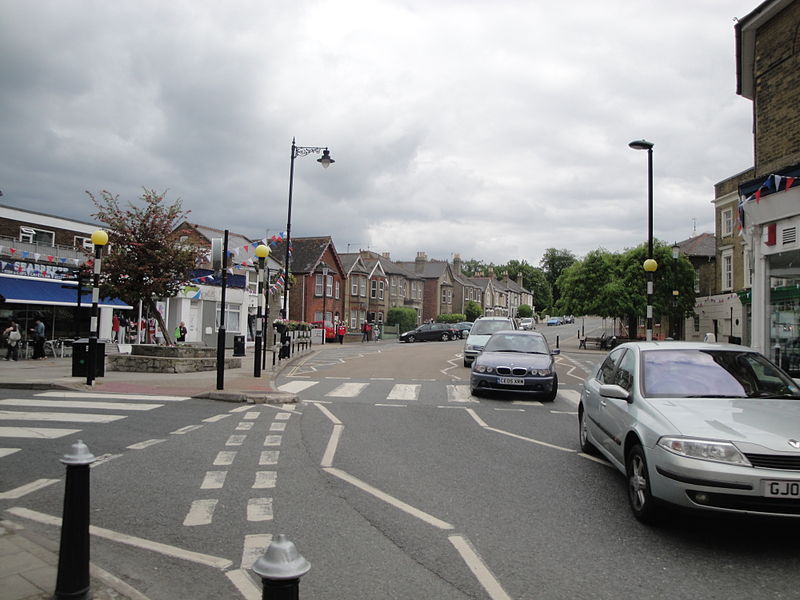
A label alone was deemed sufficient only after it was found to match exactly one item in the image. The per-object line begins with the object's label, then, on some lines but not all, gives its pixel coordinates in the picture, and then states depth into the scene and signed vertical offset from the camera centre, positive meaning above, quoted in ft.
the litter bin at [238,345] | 84.12 -3.82
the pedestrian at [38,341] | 76.43 -3.33
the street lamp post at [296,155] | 82.99 +20.47
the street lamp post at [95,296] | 45.37 +1.31
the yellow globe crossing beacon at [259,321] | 54.85 -0.45
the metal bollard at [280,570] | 7.79 -3.11
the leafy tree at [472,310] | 289.74 +4.52
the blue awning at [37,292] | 80.17 +2.81
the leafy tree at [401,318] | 212.43 +0.26
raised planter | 59.72 -4.27
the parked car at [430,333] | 169.17 -3.71
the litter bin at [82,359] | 48.32 -3.45
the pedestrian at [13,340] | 73.77 -3.15
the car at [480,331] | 73.92 -1.35
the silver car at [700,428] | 14.71 -2.74
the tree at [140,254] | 60.80 +5.88
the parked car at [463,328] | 185.35 -2.49
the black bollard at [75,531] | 11.07 -3.82
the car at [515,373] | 44.73 -3.74
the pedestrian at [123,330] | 100.83 -2.47
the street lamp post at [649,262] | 60.03 +5.68
